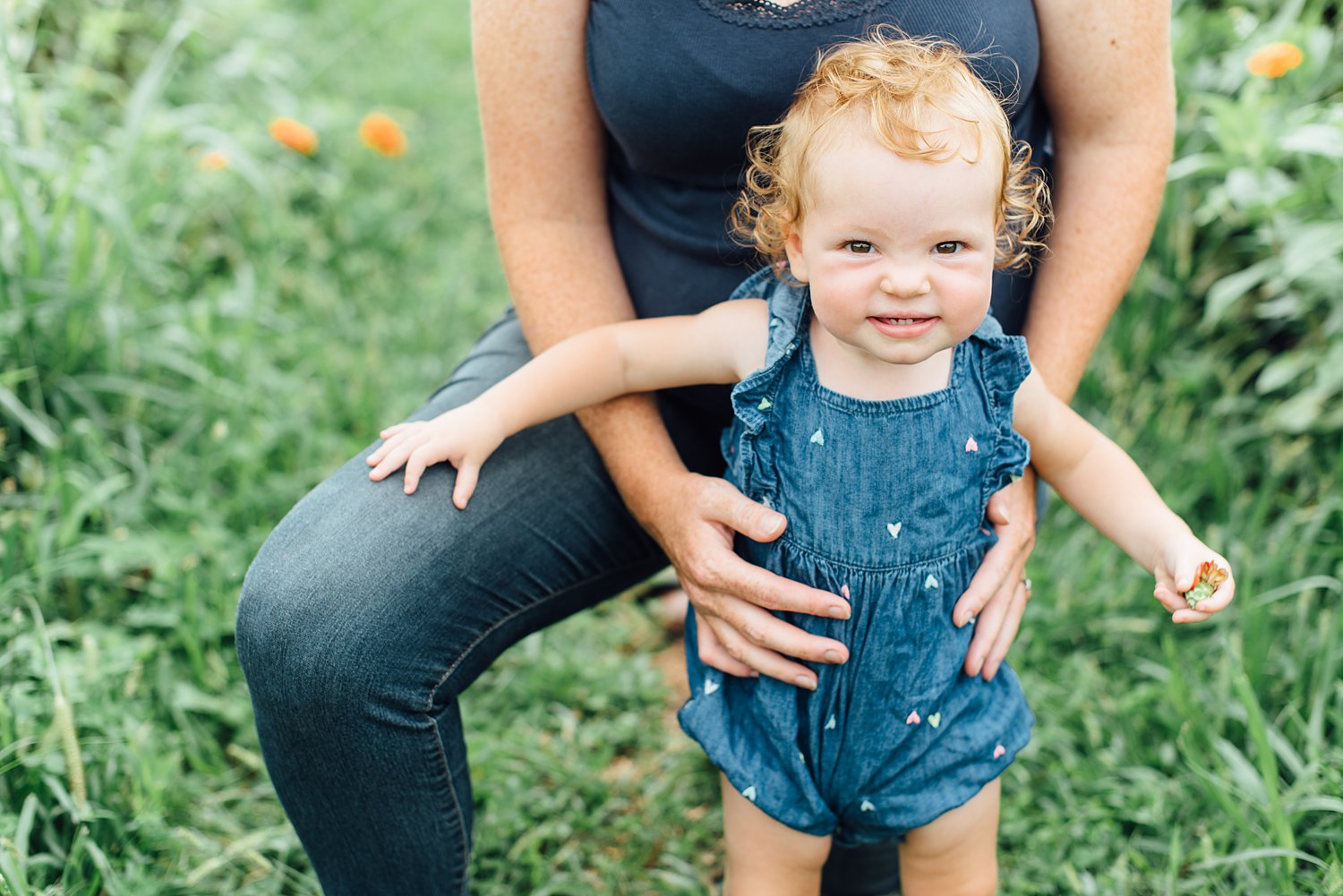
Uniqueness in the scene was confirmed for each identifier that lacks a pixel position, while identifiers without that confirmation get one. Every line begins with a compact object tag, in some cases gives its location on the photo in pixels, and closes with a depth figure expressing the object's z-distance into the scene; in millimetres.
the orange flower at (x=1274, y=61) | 2076
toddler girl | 1220
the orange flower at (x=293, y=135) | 2957
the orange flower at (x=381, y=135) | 3145
